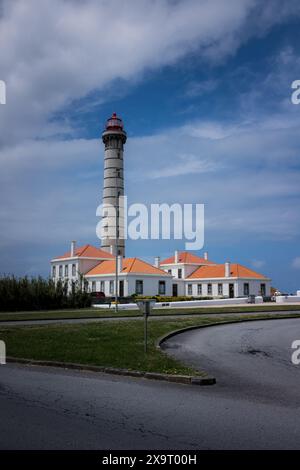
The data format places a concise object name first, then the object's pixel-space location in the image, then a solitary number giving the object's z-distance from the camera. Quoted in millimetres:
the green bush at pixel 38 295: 46094
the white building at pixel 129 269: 68562
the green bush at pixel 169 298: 60438
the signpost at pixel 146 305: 14094
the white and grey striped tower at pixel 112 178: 81438
